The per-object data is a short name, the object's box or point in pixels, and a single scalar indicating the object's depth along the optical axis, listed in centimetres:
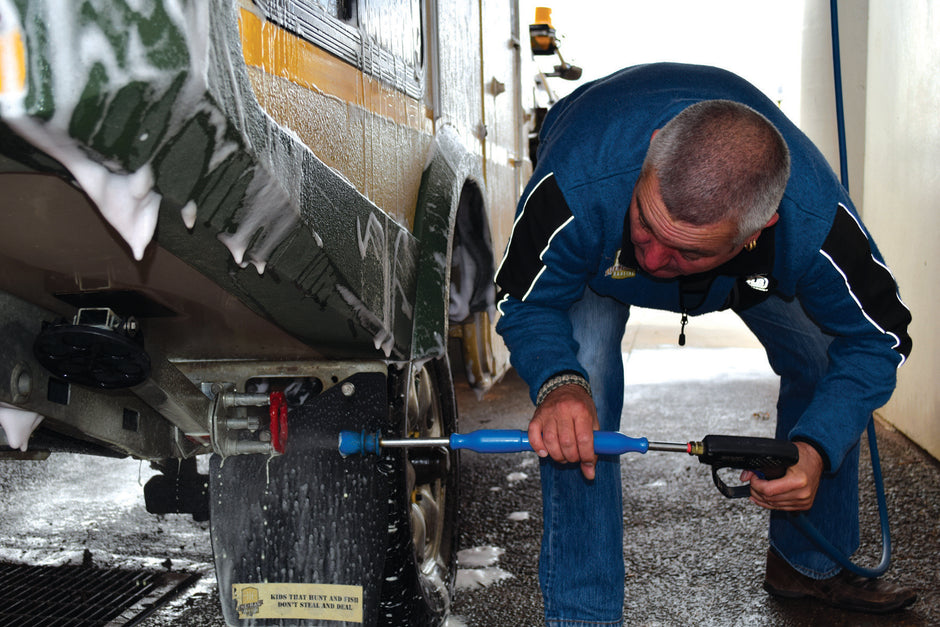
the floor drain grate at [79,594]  221
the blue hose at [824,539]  204
